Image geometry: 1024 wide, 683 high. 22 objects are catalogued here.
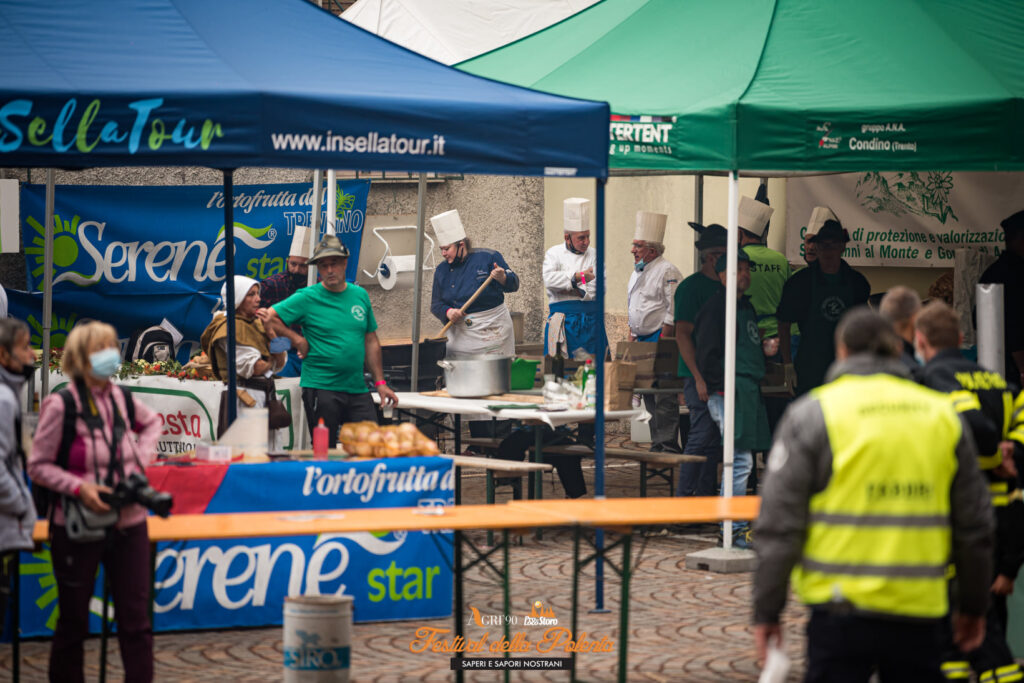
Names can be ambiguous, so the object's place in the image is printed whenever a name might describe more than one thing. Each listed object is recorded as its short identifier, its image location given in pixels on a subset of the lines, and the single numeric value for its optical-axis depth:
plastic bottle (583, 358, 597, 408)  19.73
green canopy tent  16.70
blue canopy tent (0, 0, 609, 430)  12.58
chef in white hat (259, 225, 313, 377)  22.98
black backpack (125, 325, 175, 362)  23.34
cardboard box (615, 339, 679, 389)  20.69
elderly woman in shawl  18.00
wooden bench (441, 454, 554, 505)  18.22
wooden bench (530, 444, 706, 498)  19.55
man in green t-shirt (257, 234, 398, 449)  18.37
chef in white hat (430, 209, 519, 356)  24.31
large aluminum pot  20.52
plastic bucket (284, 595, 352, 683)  11.66
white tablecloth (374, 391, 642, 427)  18.73
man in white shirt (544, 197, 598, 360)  25.45
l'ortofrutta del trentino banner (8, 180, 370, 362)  23.14
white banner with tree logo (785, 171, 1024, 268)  23.37
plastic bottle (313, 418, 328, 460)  15.09
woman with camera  10.56
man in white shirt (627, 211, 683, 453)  23.72
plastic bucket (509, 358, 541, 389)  21.77
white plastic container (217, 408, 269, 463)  14.96
